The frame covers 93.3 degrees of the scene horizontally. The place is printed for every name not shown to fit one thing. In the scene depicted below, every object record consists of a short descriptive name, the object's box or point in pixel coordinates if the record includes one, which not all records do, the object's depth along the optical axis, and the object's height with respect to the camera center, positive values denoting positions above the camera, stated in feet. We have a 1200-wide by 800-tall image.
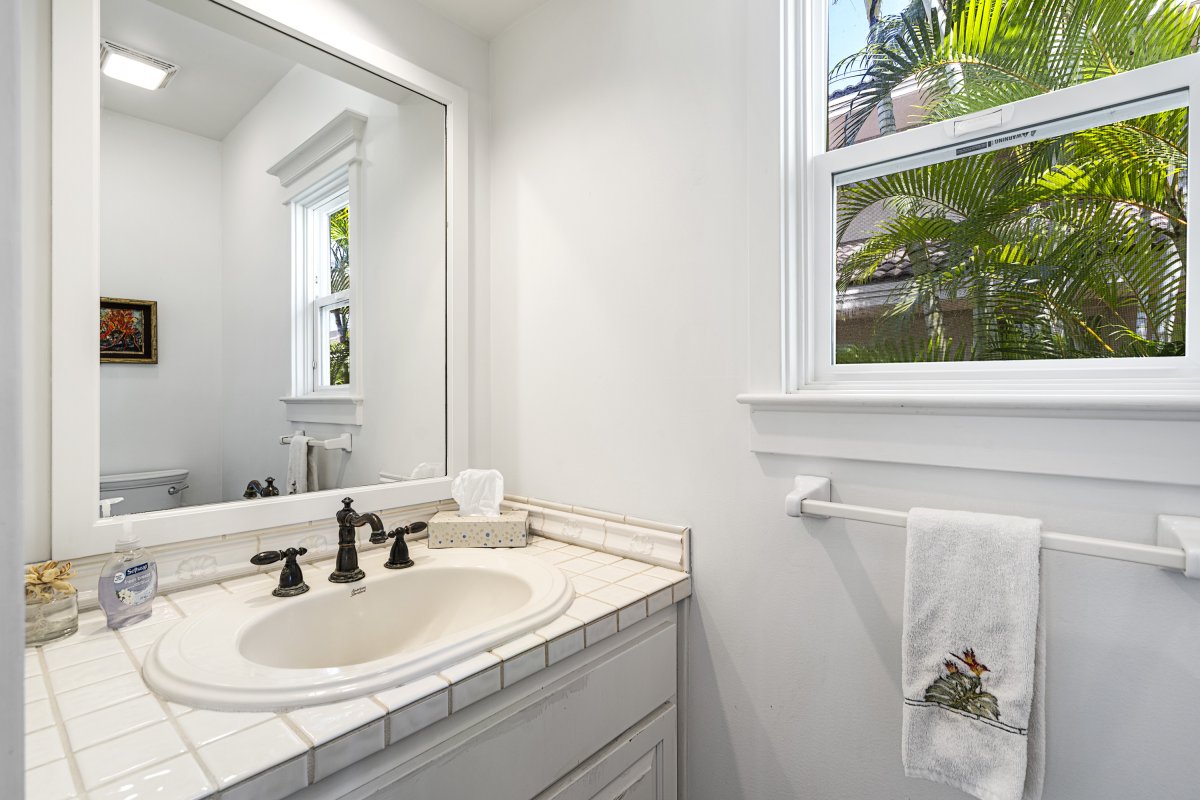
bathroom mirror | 3.37 +0.91
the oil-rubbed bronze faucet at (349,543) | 3.88 -1.02
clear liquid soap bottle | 3.12 -1.05
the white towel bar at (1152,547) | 2.26 -0.64
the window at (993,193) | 2.76 +1.13
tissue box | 4.62 -1.11
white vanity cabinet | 2.48 -1.75
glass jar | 2.93 -1.15
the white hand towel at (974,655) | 2.61 -1.25
